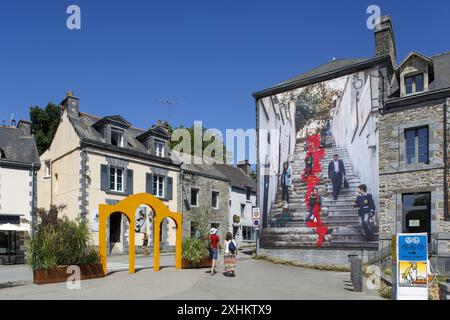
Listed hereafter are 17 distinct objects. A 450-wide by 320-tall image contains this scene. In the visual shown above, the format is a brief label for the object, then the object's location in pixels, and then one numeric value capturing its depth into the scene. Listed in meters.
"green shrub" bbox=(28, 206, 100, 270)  12.84
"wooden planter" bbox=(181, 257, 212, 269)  16.17
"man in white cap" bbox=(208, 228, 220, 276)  14.39
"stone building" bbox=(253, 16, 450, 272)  18.97
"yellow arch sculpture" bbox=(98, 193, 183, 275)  14.34
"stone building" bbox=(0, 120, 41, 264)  23.55
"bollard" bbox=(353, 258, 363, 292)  11.76
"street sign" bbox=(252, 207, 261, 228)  20.67
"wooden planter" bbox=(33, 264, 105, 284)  12.74
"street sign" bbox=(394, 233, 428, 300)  9.74
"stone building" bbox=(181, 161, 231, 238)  31.55
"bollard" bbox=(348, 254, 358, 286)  11.89
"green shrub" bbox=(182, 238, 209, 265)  16.27
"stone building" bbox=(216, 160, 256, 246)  36.32
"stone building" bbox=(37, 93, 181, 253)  25.61
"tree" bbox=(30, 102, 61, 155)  40.34
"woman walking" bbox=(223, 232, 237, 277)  14.01
